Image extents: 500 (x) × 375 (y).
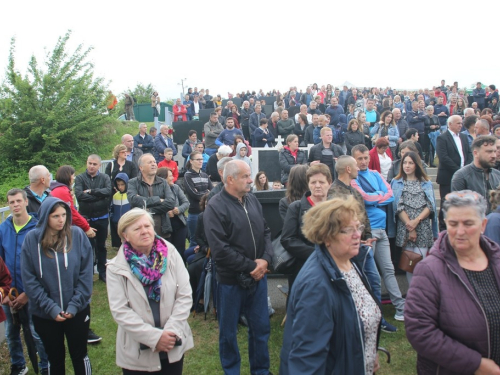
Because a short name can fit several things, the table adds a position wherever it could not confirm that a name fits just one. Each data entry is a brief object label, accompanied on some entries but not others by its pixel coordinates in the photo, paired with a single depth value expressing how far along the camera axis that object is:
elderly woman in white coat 3.18
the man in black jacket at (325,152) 9.10
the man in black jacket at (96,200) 6.94
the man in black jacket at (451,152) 7.75
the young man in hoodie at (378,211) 5.43
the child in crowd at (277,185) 8.47
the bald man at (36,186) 5.32
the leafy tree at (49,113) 15.30
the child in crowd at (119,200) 7.41
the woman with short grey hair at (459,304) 2.57
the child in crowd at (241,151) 9.49
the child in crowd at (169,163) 9.36
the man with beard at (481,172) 5.23
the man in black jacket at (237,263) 4.04
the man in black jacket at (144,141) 13.43
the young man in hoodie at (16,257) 4.52
